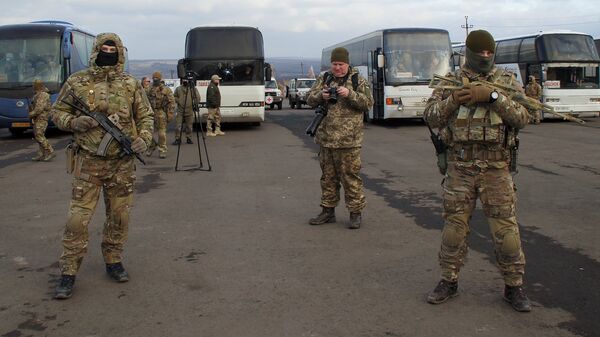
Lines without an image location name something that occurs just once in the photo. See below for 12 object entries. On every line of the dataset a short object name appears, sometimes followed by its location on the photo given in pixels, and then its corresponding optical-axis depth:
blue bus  16.84
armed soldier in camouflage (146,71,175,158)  13.29
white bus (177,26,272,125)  17.91
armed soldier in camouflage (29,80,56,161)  12.39
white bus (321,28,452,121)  19.47
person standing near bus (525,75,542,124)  20.25
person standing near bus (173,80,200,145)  14.34
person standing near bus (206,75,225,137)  16.75
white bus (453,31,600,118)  20.78
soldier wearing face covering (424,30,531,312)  4.05
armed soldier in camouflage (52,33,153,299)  4.54
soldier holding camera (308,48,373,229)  6.29
